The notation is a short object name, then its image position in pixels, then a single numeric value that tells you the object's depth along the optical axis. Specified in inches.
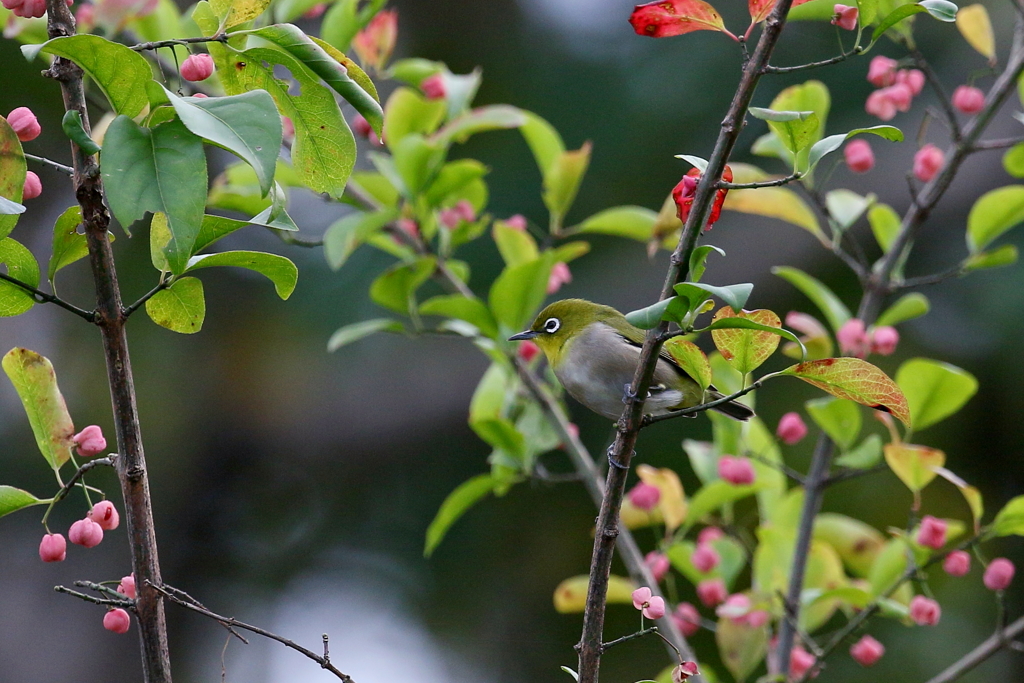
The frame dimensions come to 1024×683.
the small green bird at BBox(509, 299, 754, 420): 211.9
